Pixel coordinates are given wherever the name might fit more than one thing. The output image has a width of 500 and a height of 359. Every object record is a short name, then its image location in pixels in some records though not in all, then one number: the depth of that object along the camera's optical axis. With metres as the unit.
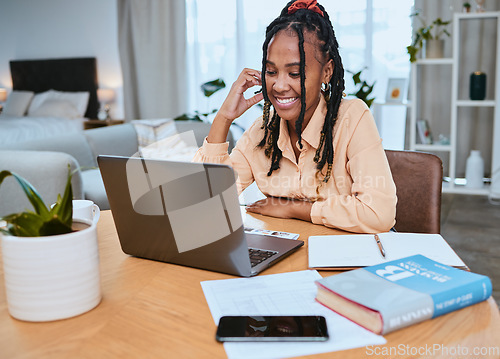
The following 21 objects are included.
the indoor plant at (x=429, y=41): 3.85
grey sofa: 2.45
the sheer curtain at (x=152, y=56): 5.15
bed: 5.36
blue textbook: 0.66
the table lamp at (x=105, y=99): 5.64
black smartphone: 0.64
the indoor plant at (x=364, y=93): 3.84
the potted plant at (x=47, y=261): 0.68
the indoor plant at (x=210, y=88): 4.29
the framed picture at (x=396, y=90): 4.19
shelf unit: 3.76
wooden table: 0.64
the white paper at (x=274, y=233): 1.09
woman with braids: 1.24
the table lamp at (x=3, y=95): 6.31
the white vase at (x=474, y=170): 3.92
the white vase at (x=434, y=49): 3.93
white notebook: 0.89
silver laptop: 0.79
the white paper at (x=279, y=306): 0.63
